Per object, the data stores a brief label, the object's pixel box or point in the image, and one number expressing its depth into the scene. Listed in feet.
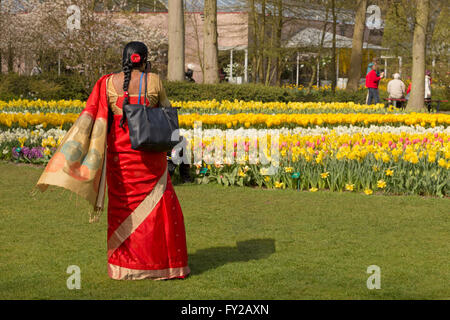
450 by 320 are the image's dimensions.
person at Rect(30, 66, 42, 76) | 100.58
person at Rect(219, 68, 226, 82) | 104.87
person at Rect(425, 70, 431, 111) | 75.12
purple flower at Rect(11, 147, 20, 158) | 33.69
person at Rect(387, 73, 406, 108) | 71.15
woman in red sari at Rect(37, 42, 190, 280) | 15.58
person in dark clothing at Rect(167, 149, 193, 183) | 29.00
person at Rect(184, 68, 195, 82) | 73.93
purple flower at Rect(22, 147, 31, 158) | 33.40
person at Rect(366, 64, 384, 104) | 63.21
